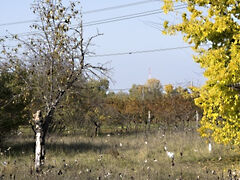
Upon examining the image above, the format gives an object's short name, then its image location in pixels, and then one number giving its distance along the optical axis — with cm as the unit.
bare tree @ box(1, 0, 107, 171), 2058
